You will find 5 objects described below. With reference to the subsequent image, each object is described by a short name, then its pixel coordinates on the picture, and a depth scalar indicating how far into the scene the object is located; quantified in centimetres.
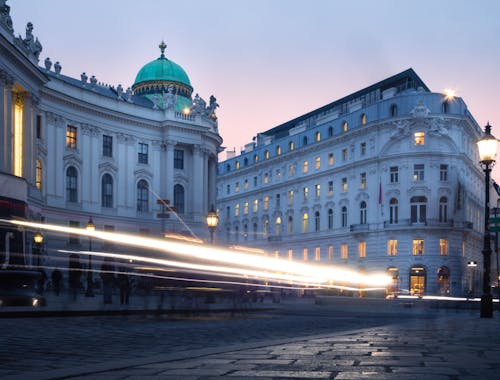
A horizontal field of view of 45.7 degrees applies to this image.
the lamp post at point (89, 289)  3353
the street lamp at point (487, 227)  1825
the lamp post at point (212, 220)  2852
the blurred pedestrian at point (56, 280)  3540
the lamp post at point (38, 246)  3581
